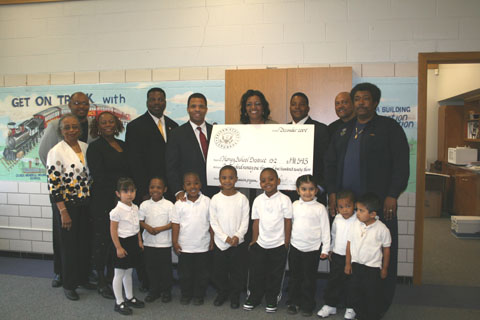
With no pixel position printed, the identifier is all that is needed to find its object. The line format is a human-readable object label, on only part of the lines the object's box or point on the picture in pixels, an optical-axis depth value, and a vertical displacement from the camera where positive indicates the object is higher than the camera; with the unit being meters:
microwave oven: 6.62 -0.10
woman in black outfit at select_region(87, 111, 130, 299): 3.01 -0.27
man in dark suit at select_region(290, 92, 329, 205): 3.02 -0.03
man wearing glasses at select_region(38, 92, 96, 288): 3.42 +0.12
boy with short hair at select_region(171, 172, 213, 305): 2.90 -0.79
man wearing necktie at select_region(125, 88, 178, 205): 3.14 +0.03
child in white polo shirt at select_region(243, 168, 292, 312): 2.79 -0.78
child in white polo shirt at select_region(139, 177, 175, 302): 2.95 -0.83
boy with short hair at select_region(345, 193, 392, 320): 2.57 -0.83
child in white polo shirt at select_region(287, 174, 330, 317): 2.74 -0.78
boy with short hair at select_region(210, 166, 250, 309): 2.84 -0.74
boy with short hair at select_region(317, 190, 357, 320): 2.68 -0.90
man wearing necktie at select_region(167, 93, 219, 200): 3.03 -0.03
